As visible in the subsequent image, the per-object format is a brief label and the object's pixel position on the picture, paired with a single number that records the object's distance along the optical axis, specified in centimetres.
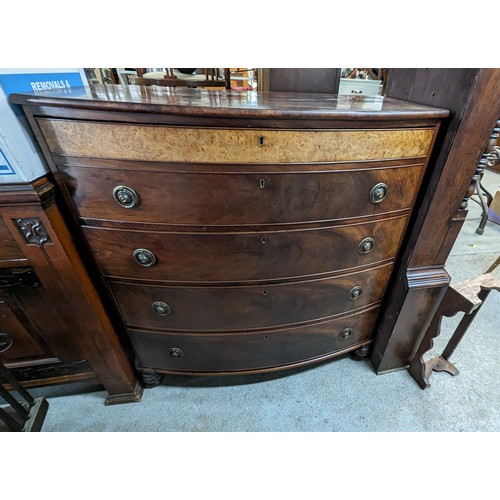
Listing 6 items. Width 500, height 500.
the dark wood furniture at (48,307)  73
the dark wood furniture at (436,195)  73
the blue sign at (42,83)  65
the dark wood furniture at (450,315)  105
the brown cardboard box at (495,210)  248
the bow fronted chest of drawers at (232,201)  66
